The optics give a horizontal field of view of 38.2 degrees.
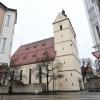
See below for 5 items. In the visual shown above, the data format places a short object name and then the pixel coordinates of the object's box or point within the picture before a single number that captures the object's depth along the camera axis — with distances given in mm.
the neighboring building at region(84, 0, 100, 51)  6918
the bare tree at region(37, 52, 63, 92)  37322
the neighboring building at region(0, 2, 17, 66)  13852
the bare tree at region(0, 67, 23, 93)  30436
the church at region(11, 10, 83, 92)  39188
